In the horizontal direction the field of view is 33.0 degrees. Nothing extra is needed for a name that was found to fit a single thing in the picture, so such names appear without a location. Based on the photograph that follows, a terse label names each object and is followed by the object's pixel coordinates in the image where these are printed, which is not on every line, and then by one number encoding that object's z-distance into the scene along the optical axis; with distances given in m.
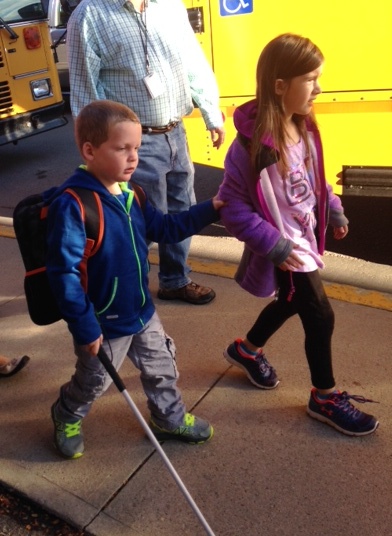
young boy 2.14
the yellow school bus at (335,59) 3.66
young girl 2.31
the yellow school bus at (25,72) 7.51
